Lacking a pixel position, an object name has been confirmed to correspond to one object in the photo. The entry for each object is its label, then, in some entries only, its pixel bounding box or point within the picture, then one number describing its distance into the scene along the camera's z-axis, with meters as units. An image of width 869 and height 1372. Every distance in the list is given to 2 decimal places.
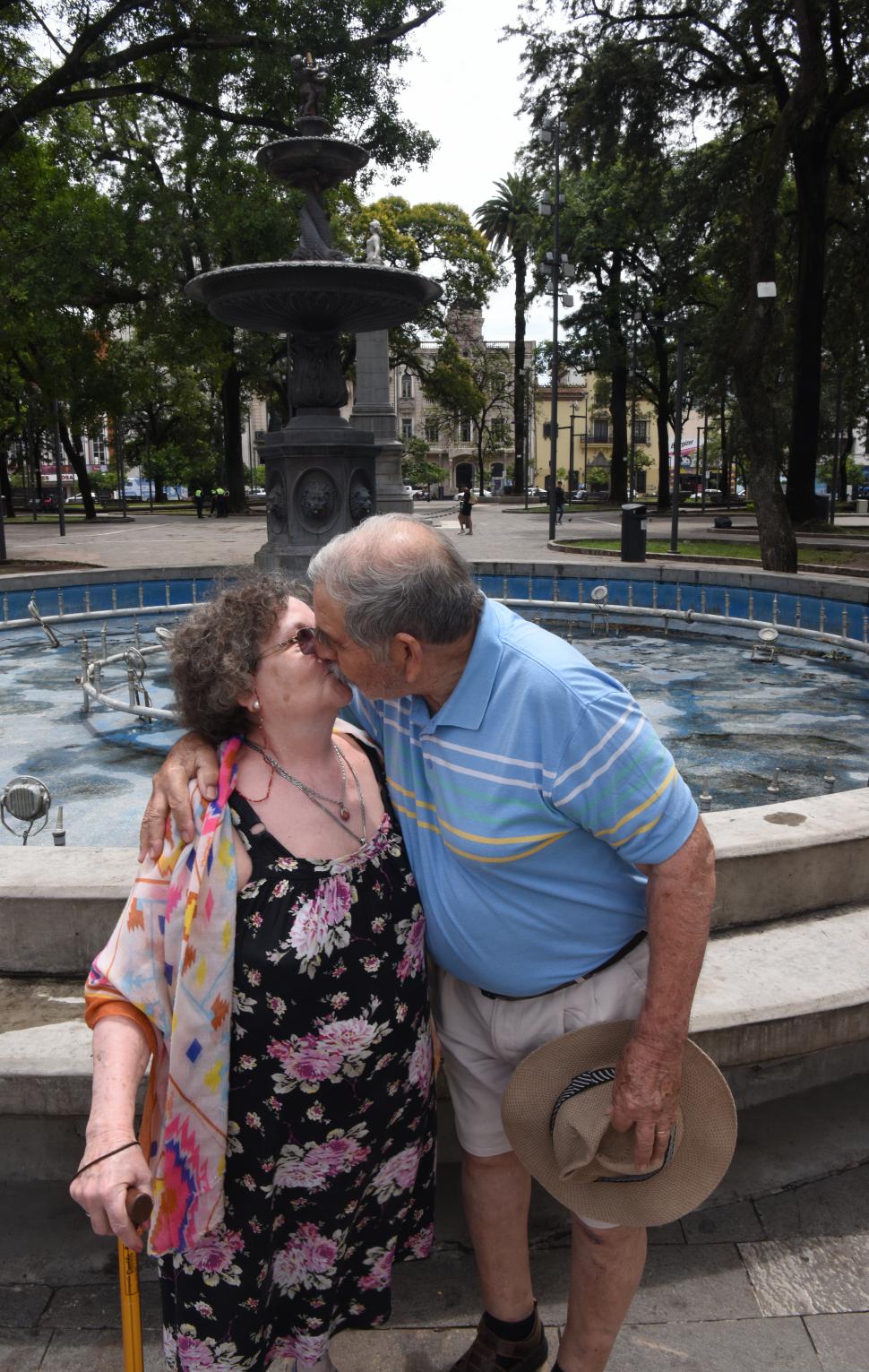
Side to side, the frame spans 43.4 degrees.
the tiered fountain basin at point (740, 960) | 2.61
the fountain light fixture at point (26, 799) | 4.11
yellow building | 87.25
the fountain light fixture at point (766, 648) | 9.79
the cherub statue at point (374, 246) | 24.45
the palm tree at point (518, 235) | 55.88
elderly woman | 1.83
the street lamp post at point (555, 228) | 19.47
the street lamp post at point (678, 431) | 20.44
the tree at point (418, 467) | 73.25
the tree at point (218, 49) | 14.48
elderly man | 1.85
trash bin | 17.91
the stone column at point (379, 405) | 24.03
